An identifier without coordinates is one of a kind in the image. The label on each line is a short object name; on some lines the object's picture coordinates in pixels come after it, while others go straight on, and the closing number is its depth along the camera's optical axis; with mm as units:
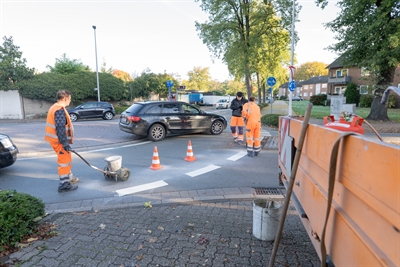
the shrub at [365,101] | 34469
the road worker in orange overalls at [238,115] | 9555
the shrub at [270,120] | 14723
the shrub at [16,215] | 2941
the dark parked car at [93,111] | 20328
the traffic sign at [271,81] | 16112
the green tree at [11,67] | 23188
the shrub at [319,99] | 43969
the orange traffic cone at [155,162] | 6392
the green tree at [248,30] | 20016
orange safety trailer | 1024
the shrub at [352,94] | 38531
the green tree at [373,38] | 13031
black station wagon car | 10078
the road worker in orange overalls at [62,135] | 4645
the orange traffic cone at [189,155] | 7172
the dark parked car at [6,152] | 5627
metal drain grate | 4770
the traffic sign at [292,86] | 14930
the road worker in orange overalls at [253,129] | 7602
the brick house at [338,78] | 45812
